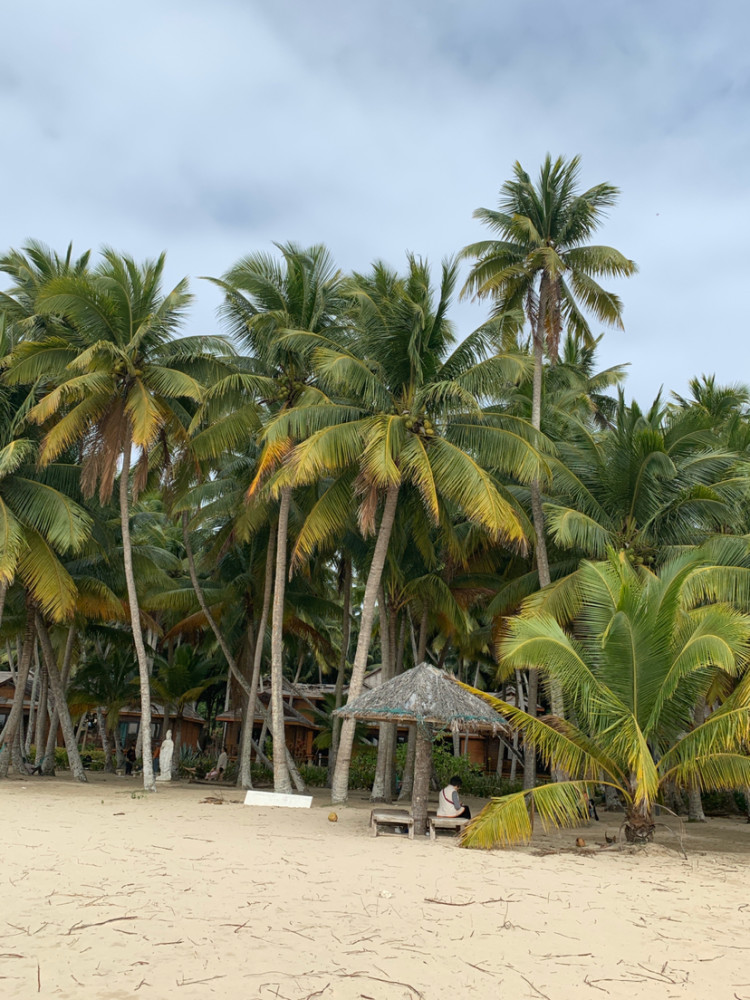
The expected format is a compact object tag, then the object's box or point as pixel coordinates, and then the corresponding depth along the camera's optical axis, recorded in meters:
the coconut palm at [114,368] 17.55
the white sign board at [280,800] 16.08
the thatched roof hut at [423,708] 12.40
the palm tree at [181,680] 26.72
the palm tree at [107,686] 26.83
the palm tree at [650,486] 17.19
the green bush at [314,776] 27.25
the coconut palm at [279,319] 18.45
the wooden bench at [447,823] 12.66
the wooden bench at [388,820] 12.51
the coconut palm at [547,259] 19.67
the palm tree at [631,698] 11.73
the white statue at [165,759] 23.05
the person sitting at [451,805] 13.24
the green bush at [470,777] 25.28
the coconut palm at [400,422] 16.02
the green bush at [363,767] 26.70
